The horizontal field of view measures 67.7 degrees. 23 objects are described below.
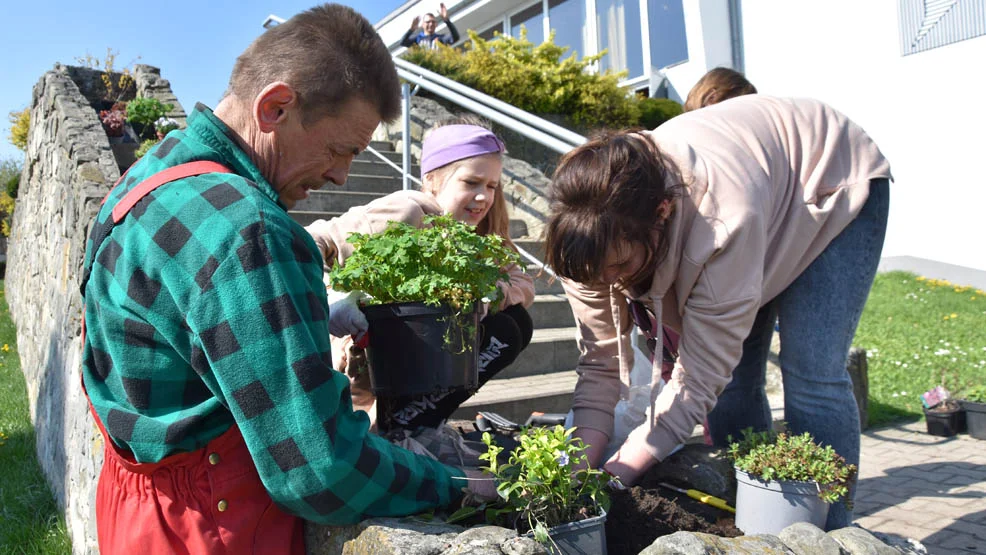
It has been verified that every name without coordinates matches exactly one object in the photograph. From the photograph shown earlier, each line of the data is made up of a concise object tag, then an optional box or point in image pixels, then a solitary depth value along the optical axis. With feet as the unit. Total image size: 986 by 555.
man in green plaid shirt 3.70
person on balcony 39.42
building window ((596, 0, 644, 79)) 41.16
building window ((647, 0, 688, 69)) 39.29
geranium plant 5.63
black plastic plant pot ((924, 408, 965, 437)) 15.07
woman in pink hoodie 5.89
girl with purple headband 7.52
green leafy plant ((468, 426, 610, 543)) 4.58
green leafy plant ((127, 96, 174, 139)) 23.00
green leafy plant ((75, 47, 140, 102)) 27.02
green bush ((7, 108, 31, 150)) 31.42
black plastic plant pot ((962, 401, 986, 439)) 14.98
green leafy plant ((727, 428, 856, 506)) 5.68
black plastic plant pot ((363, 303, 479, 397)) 5.65
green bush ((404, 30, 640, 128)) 29.27
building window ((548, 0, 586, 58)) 43.62
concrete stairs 11.78
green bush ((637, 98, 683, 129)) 33.24
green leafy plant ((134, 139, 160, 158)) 19.80
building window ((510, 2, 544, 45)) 45.75
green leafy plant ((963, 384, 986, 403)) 15.17
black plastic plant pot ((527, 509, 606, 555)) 4.50
